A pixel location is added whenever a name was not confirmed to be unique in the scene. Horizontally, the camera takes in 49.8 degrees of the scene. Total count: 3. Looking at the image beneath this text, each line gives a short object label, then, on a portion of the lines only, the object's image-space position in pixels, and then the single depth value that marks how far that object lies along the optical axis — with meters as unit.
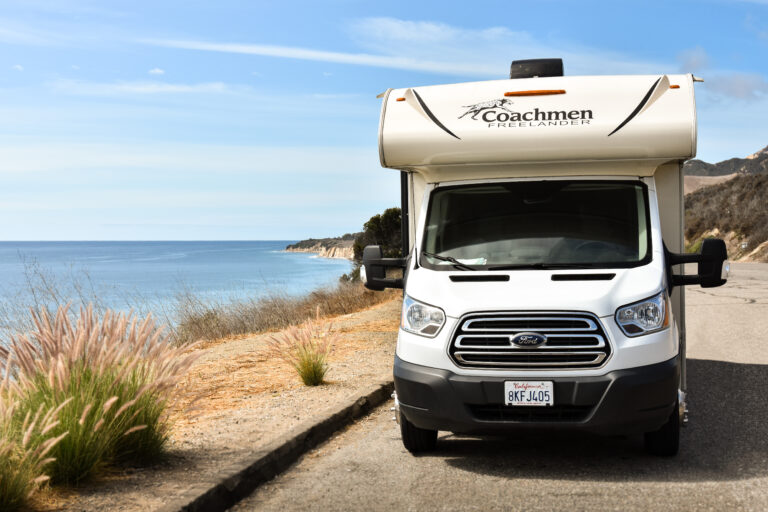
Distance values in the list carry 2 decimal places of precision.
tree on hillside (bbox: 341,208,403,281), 31.78
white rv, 5.75
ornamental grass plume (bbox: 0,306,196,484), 5.07
